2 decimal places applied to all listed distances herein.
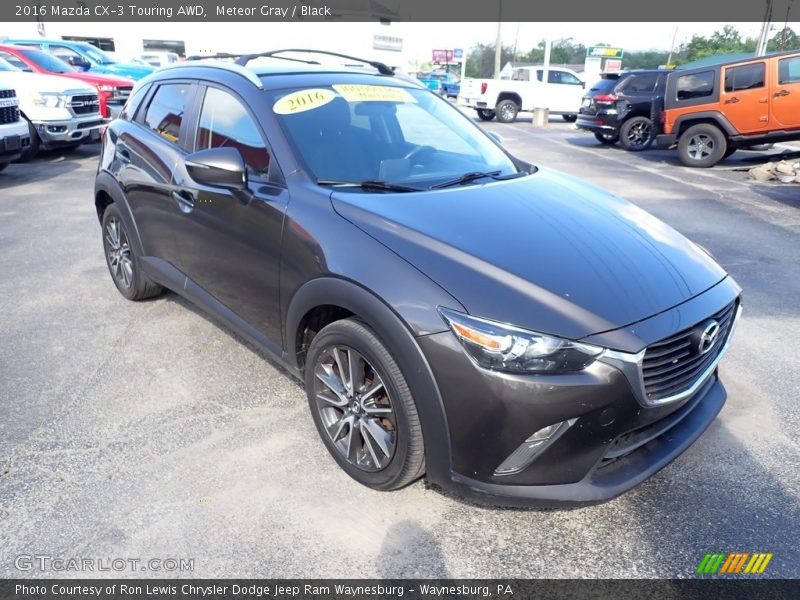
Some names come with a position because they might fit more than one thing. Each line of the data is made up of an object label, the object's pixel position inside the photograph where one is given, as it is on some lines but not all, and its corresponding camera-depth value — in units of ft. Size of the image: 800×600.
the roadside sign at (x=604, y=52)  119.75
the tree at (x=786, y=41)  100.62
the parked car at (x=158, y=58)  87.04
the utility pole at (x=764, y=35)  63.19
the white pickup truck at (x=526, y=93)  71.31
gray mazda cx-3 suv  7.03
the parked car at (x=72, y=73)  39.78
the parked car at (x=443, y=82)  113.67
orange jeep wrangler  35.83
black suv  46.42
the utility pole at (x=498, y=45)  114.71
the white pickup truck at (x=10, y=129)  28.78
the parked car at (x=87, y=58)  49.65
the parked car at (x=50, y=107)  33.99
